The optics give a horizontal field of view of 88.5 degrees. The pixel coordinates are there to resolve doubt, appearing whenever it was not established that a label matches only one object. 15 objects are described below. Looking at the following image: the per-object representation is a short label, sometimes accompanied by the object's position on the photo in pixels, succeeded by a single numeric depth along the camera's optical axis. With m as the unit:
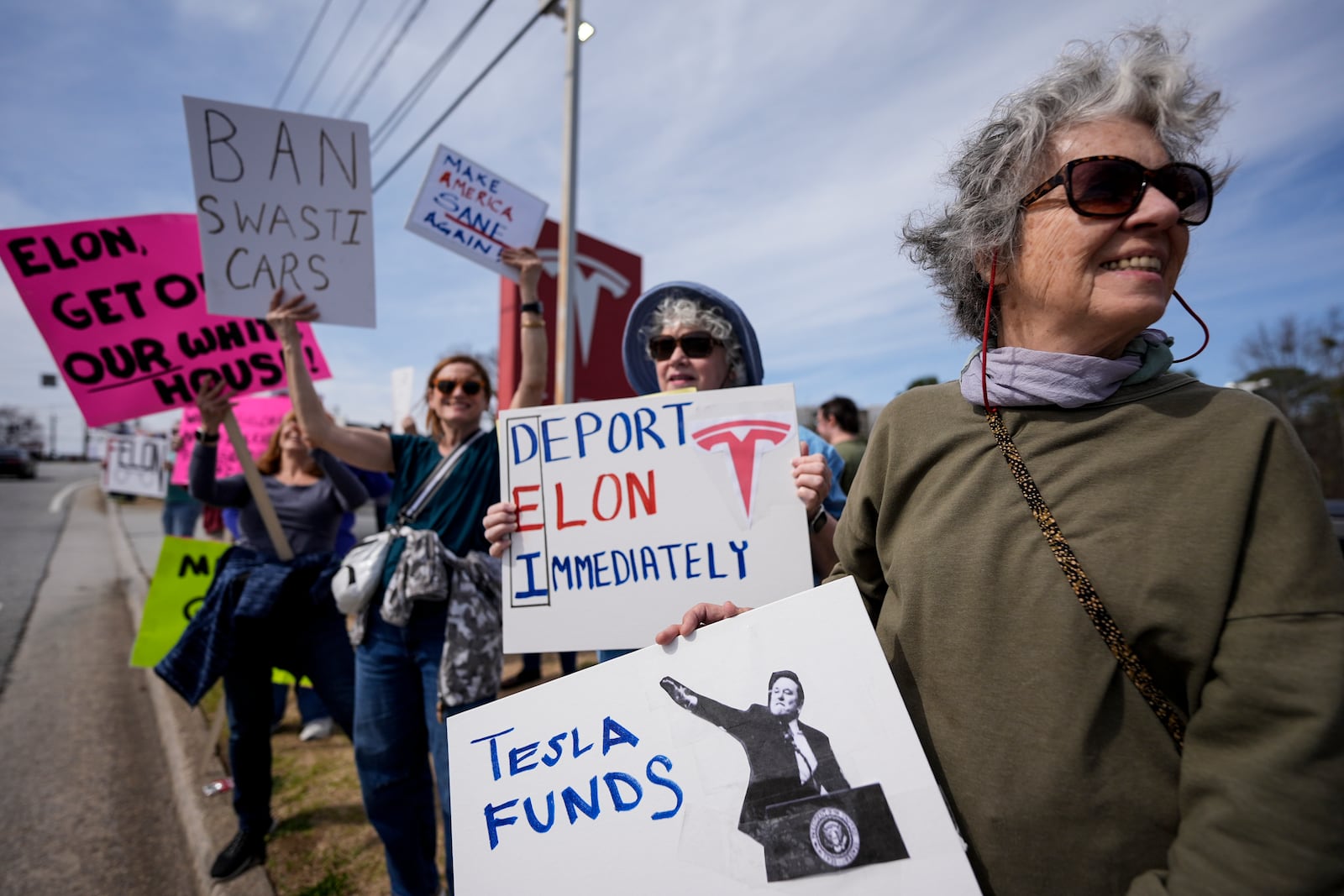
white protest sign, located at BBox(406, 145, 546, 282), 3.11
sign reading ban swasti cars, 2.64
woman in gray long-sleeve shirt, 2.81
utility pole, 4.10
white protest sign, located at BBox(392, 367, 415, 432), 6.09
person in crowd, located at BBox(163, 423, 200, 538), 8.16
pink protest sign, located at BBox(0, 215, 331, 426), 2.73
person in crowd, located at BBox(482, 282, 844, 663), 2.07
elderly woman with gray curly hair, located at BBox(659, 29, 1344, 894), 0.77
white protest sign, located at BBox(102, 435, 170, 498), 8.23
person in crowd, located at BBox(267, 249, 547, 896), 2.21
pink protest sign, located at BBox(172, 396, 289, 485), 4.90
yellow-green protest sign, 3.51
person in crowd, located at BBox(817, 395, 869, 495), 5.57
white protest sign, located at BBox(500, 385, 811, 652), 1.62
